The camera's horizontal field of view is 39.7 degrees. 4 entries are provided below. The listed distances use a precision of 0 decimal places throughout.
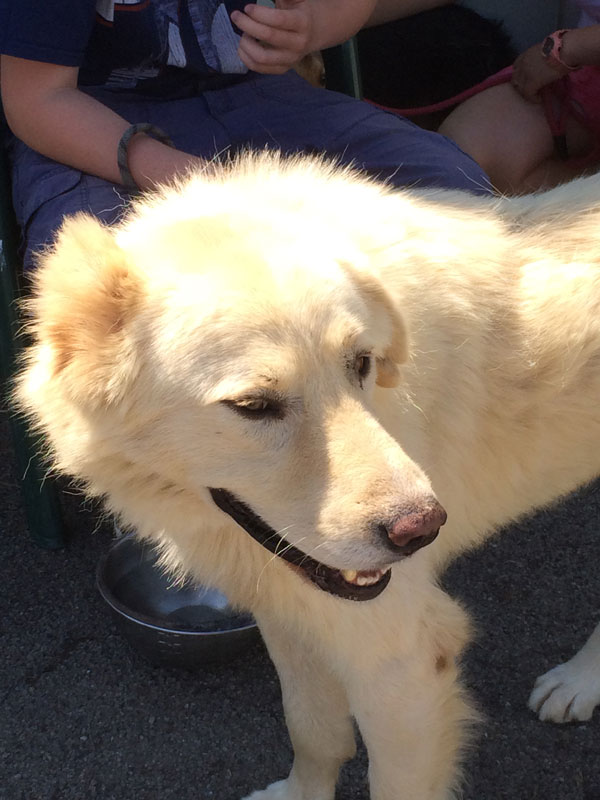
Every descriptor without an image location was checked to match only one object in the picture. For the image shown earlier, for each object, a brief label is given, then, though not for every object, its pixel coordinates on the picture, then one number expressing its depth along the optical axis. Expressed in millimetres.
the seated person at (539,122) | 3320
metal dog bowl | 2617
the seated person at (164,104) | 2234
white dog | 1452
